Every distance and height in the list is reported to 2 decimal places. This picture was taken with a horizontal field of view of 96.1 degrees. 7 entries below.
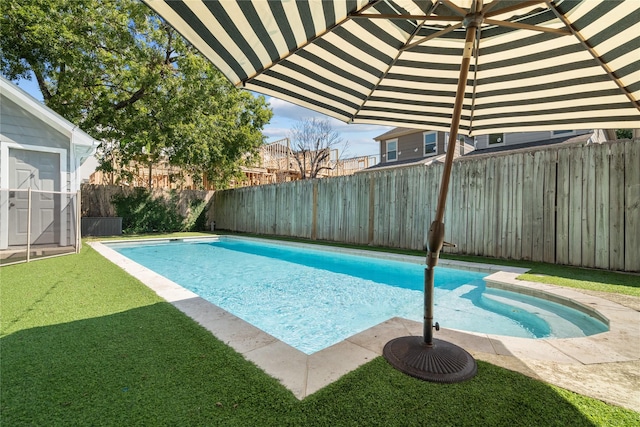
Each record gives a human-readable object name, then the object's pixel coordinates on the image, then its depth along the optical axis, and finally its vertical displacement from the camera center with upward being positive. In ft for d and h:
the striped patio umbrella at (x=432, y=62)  5.57 +3.65
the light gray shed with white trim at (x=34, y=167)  20.85 +3.31
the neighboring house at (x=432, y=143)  41.26 +11.70
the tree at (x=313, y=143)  73.82 +18.08
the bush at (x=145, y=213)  40.81 -0.27
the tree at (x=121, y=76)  28.32 +15.35
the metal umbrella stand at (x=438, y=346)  5.52 -3.07
